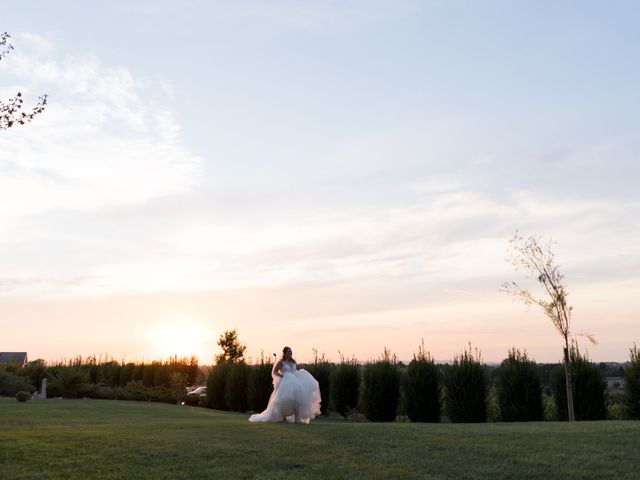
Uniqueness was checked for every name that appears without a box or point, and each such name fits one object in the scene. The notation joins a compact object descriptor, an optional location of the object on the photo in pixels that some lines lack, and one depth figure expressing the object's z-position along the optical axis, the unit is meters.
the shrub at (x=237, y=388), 29.41
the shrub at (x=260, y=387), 28.09
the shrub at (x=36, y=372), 37.84
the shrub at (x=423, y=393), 22.00
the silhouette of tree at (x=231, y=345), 48.38
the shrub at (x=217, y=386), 30.94
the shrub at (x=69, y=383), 32.25
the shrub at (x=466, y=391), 21.09
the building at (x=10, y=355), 66.34
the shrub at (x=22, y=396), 23.61
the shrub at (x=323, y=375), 26.09
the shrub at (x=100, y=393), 33.03
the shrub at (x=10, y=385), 29.14
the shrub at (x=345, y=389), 25.22
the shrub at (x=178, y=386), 33.56
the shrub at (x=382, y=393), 23.19
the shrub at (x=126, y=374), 39.53
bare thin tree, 19.67
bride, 16.09
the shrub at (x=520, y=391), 20.53
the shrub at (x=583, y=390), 19.95
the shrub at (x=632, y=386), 19.03
